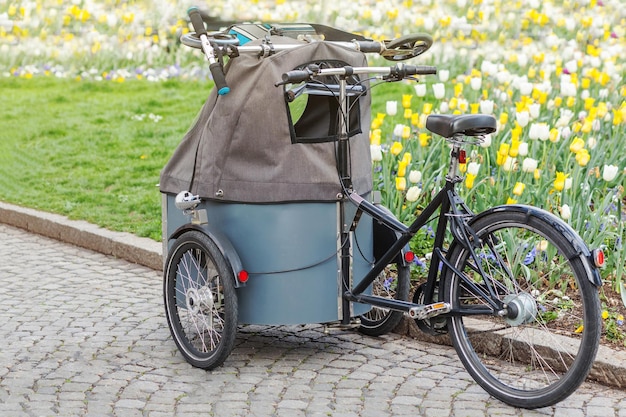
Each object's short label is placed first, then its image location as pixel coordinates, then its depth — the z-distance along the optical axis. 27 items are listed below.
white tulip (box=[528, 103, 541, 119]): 8.91
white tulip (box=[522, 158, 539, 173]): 8.01
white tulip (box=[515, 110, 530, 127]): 8.53
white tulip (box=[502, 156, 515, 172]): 8.20
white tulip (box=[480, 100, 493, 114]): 8.99
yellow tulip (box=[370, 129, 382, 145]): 8.55
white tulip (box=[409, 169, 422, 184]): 8.03
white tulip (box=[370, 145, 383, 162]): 8.31
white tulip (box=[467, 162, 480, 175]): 7.96
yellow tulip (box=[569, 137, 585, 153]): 8.18
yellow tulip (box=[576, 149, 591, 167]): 8.05
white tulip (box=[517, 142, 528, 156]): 8.19
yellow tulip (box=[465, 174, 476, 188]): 7.94
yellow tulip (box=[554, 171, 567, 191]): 7.73
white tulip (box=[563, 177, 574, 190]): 7.97
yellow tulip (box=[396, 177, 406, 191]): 8.08
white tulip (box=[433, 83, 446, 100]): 9.23
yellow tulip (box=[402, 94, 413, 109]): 9.19
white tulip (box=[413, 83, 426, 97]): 9.45
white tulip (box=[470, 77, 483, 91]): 9.82
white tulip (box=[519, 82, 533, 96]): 9.69
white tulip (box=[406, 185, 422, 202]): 8.01
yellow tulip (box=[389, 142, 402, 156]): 8.40
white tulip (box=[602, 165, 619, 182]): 8.18
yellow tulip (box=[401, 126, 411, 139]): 8.80
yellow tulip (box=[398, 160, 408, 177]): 8.04
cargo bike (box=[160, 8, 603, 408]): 6.31
